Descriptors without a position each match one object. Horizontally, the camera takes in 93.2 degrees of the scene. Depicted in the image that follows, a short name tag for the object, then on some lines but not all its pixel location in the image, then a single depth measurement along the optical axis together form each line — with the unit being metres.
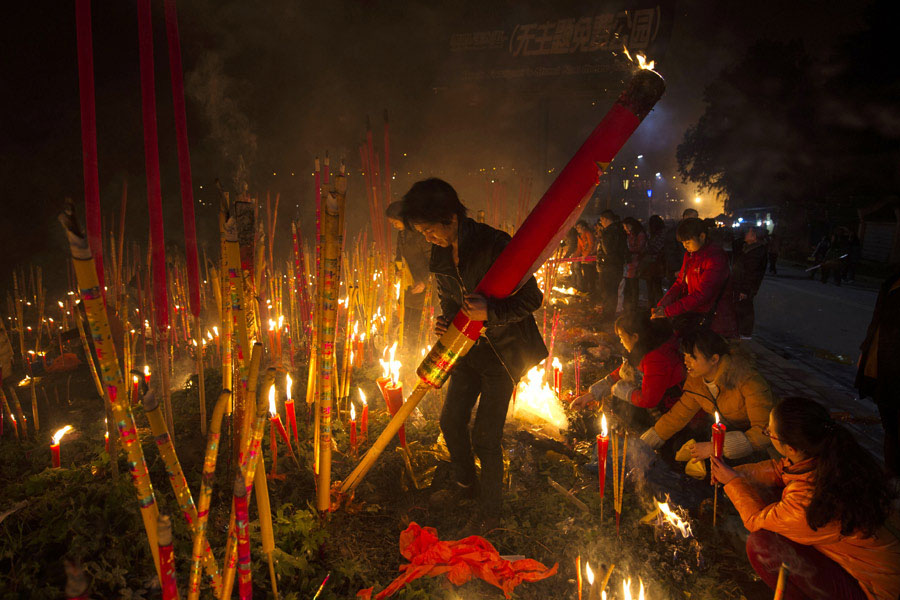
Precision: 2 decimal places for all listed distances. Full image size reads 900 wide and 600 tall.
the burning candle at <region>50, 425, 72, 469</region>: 2.42
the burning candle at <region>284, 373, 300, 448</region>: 2.80
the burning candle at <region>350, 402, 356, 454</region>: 2.94
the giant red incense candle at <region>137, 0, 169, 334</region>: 1.49
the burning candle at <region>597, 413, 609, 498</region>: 2.42
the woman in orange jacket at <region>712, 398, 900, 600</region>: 1.77
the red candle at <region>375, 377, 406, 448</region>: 2.74
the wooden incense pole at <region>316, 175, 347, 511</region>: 1.67
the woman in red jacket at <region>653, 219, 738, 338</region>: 4.16
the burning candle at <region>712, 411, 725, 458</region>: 2.30
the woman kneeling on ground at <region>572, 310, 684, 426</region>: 3.30
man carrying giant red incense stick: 2.15
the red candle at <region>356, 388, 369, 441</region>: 3.20
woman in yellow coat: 2.76
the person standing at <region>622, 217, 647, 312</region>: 7.70
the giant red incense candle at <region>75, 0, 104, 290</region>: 1.36
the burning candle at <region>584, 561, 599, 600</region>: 1.87
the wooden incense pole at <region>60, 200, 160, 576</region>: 0.96
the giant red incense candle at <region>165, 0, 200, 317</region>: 1.59
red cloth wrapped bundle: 2.14
